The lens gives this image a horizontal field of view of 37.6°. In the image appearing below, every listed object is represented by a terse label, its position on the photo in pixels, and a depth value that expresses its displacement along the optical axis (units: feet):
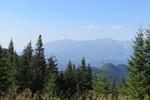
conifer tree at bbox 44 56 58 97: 133.98
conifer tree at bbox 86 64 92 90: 220.76
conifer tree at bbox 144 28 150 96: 82.07
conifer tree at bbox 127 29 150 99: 80.02
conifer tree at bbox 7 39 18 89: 141.18
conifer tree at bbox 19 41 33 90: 149.43
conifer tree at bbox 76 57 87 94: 211.41
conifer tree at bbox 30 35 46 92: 167.69
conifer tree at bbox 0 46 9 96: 101.36
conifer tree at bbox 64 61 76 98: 198.04
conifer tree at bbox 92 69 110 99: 84.53
